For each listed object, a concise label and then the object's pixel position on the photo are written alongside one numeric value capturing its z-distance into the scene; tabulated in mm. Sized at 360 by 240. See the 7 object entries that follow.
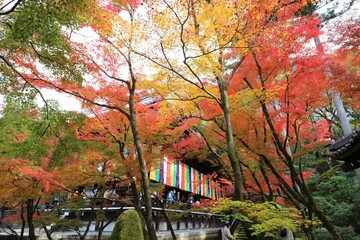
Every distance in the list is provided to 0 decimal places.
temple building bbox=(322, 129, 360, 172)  5801
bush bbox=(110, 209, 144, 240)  5215
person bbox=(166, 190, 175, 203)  20188
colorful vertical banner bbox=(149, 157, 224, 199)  20250
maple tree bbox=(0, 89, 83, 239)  6758
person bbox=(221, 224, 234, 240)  7416
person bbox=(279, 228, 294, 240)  9094
